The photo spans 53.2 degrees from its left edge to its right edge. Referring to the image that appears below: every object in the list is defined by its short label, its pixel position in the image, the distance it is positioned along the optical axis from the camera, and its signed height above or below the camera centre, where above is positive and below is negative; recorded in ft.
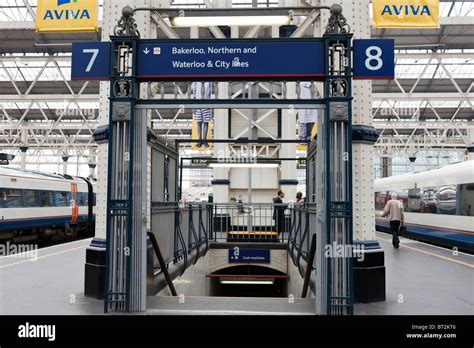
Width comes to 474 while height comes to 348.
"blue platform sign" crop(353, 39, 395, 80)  18.40 +5.52
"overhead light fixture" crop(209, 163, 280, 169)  37.22 +2.88
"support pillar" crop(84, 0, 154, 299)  22.12 +2.32
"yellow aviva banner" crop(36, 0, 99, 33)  30.42 +12.00
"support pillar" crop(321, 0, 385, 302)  21.02 +0.95
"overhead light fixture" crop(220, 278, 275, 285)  43.09 -7.60
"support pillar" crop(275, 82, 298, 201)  54.54 +5.06
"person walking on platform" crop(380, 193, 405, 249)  42.80 -1.41
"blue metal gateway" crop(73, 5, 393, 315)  18.48 +3.81
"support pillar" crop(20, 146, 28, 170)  104.25 +9.98
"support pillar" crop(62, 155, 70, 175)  125.68 +10.50
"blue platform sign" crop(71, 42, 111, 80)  19.16 +5.66
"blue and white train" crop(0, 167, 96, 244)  55.06 -0.92
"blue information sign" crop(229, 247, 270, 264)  41.88 -4.95
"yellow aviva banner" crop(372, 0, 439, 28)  30.58 +12.15
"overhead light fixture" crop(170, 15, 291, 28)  19.19 +7.32
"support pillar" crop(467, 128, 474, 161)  91.30 +10.90
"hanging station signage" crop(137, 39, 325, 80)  18.60 +5.54
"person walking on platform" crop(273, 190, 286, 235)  42.50 -1.20
